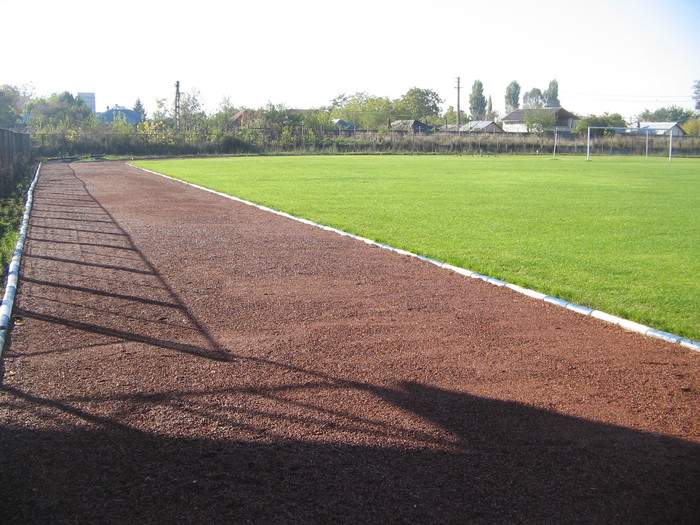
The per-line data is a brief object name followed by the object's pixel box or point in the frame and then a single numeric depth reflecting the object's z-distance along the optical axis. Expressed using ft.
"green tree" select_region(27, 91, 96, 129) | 227.40
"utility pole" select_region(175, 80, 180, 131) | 262.67
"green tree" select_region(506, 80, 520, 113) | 640.58
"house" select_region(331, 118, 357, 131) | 363.11
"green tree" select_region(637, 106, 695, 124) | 528.63
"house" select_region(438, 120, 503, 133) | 384.80
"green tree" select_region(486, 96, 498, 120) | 525.71
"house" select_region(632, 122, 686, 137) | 316.56
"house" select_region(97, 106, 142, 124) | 398.72
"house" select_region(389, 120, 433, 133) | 368.54
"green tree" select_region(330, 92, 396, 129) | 380.78
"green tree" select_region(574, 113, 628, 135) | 352.28
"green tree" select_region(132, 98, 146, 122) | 379.55
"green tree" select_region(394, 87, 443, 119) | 447.83
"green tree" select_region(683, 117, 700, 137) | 345.39
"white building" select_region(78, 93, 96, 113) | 519.77
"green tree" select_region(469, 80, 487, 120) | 577.02
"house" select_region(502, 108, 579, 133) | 397.35
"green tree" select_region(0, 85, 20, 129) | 277.64
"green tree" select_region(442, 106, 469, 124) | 469.16
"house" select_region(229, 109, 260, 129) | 252.83
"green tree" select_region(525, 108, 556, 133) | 355.97
